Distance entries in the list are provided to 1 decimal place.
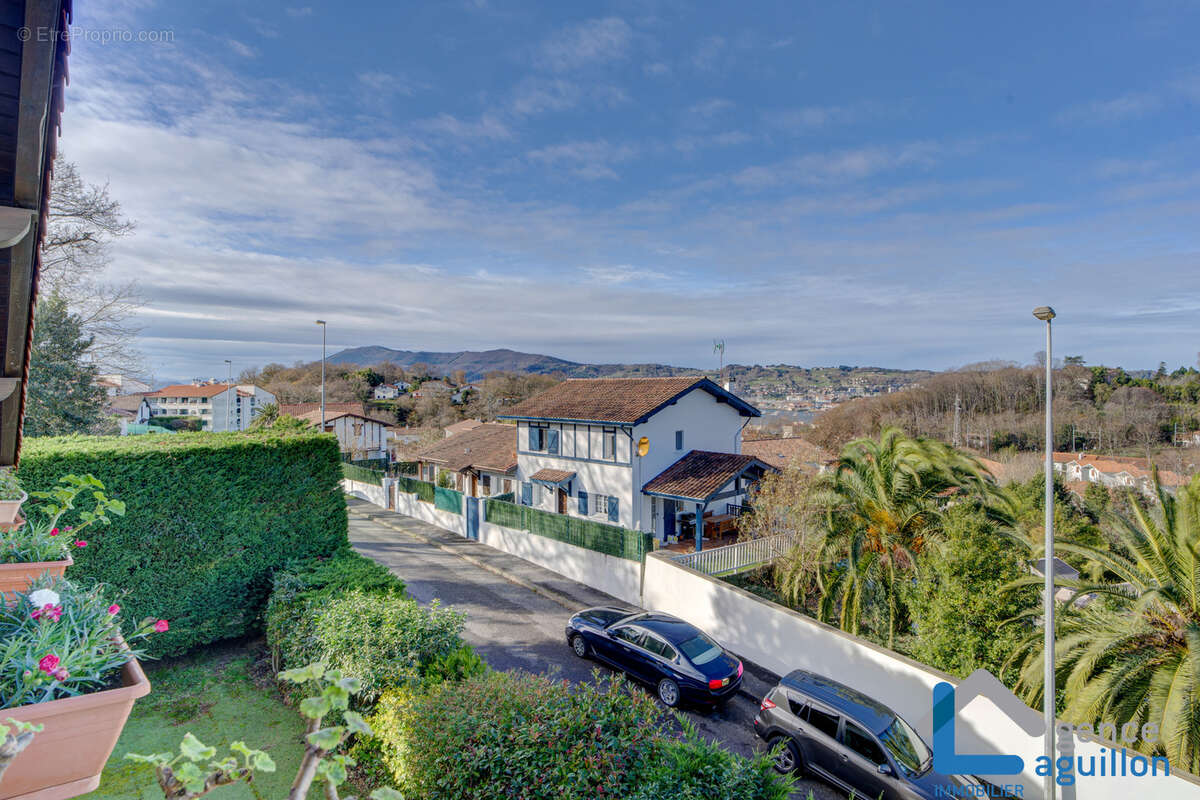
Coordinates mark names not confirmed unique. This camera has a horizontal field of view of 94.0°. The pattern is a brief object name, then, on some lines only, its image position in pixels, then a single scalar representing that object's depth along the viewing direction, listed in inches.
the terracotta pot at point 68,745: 64.2
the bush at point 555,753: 193.6
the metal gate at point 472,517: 878.4
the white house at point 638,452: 839.7
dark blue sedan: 397.4
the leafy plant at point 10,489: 204.3
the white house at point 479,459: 1055.0
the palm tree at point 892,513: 468.1
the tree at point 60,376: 717.9
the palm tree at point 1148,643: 286.7
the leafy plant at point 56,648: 67.8
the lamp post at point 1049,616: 293.9
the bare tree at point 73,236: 634.8
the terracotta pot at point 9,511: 174.2
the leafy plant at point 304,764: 64.7
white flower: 75.9
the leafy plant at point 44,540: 111.3
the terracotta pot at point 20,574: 104.2
